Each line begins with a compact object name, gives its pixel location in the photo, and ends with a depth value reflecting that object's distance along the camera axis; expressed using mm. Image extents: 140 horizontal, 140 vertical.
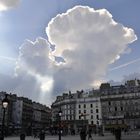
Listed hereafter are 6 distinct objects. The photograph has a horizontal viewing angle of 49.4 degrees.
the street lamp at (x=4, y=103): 11387
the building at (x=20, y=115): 65416
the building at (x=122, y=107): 57947
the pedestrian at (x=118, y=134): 15573
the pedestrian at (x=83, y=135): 16293
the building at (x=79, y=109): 62231
